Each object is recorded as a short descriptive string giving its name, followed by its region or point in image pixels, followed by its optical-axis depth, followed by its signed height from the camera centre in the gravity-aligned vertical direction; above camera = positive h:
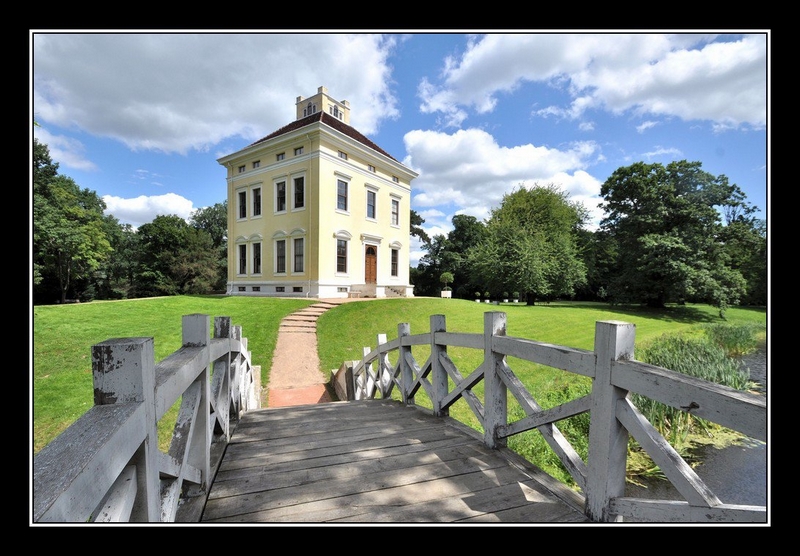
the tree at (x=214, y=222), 49.22 +8.57
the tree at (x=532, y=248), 26.33 +2.61
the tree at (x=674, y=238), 21.69 +2.78
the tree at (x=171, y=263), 35.12 +1.70
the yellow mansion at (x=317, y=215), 20.58 +4.34
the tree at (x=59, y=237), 23.62 +3.15
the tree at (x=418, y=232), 45.53 +6.37
